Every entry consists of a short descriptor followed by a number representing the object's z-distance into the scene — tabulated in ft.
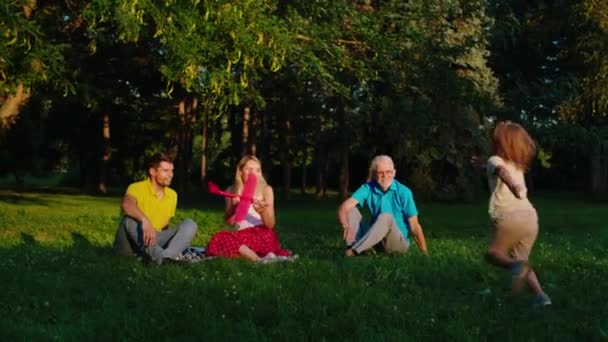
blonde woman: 32.76
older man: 33.58
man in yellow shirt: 31.22
